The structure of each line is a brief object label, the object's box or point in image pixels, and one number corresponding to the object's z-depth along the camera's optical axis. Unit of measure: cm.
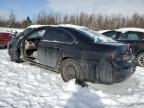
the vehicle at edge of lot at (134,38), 447
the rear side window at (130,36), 463
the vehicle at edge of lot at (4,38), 631
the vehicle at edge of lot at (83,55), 257
